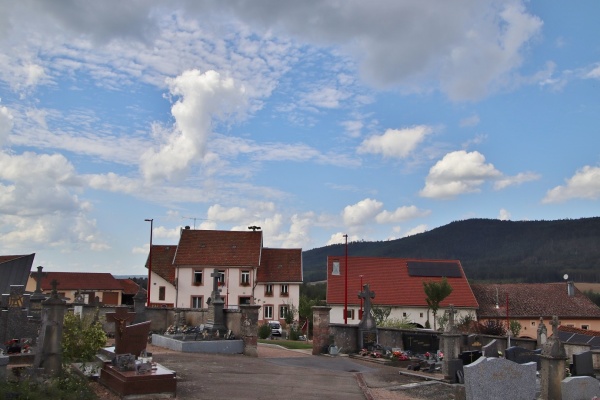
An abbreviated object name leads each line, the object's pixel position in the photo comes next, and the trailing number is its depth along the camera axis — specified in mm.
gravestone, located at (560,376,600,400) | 10891
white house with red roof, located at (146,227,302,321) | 51375
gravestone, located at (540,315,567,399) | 11164
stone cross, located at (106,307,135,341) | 11992
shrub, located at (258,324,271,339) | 34594
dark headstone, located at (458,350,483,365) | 16203
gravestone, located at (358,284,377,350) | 22781
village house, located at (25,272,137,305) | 68250
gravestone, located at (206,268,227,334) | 21328
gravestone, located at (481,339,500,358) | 15359
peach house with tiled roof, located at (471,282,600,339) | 47531
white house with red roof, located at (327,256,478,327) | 47781
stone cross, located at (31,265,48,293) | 23047
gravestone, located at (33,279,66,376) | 11523
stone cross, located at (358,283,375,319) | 24572
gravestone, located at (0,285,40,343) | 17594
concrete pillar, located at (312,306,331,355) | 22703
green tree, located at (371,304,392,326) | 32484
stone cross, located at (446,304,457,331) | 16672
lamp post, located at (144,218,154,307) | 37062
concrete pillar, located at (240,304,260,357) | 20312
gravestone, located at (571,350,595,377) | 12742
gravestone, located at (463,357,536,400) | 10359
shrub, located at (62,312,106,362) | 12352
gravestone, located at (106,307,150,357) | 11906
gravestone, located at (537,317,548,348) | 23591
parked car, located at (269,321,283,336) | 43219
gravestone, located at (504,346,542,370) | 15414
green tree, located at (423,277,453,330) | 40750
